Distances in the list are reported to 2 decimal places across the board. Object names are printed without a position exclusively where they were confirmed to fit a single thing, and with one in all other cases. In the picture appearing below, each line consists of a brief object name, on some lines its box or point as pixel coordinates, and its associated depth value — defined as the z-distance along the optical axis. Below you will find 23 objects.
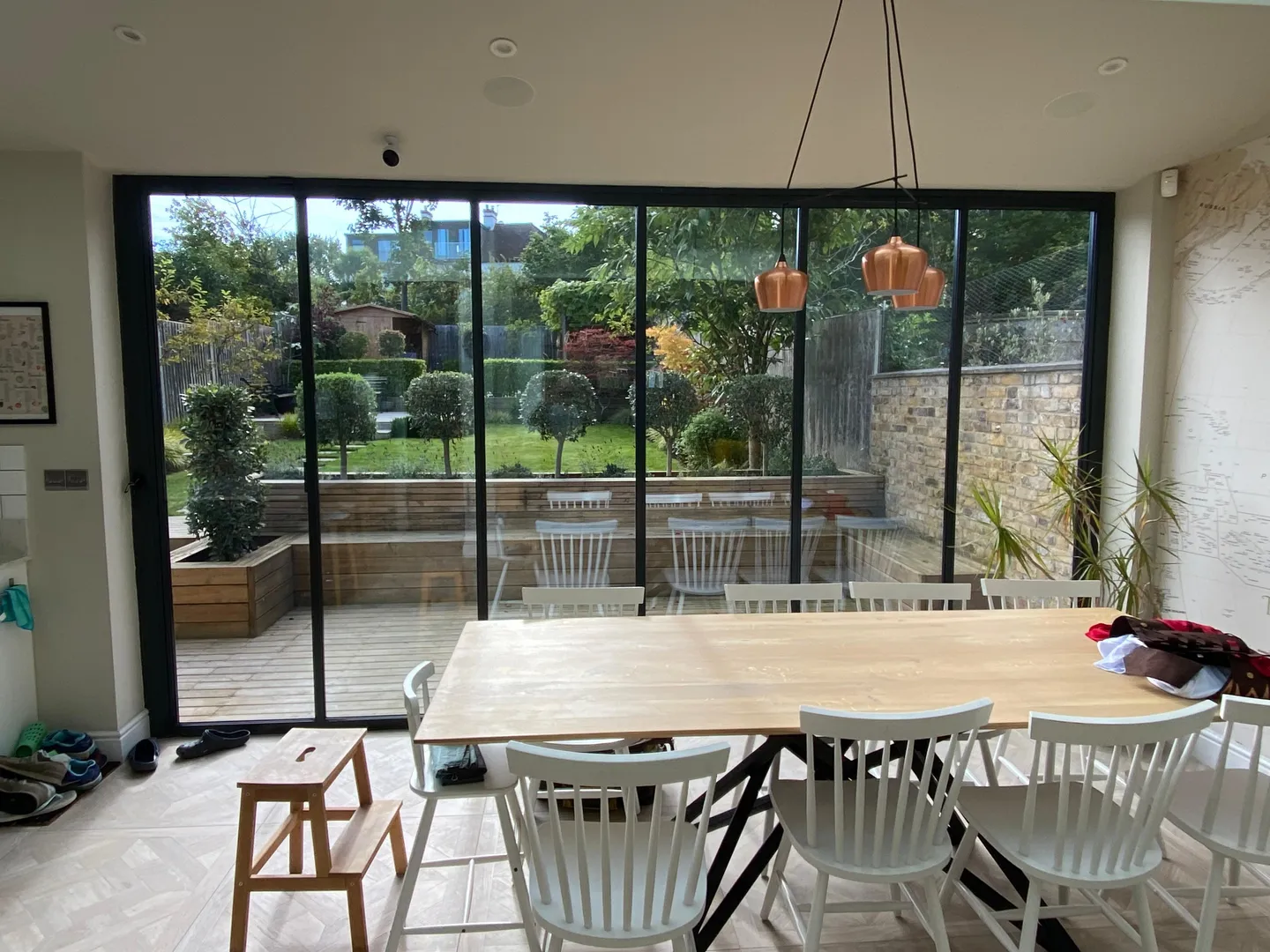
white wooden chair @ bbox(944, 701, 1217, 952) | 1.61
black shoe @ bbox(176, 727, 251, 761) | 3.19
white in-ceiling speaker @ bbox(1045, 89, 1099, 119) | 2.74
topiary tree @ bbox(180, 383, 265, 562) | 3.31
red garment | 2.26
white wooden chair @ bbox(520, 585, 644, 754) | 2.69
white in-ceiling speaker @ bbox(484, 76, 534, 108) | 2.61
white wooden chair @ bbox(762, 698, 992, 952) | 1.62
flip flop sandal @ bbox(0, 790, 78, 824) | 2.72
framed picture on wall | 2.92
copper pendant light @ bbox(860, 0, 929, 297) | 1.84
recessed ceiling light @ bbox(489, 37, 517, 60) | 2.41
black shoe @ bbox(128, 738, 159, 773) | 3.06
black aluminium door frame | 3.17
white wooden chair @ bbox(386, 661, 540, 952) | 1.94
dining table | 1.82
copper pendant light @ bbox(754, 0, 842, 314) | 2.14
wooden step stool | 2.00
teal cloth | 2.91
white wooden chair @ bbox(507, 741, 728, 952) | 1.48
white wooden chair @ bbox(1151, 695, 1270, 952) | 1.71
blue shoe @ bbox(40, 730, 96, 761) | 3.00
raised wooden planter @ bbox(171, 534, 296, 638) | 3.36
